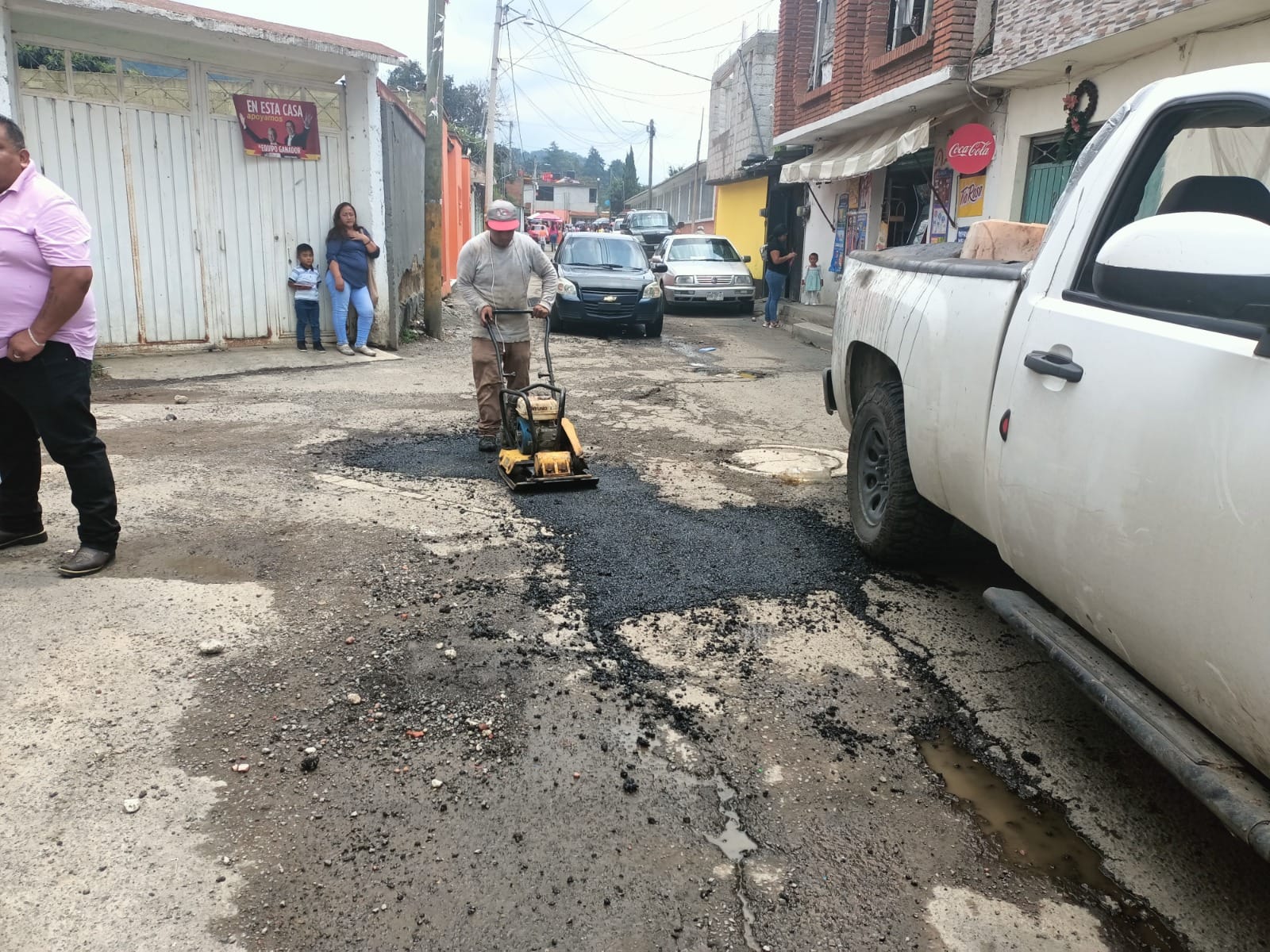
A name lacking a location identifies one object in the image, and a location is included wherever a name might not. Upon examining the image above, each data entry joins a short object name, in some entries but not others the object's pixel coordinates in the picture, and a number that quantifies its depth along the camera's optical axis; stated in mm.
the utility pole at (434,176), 12680
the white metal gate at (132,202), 9359
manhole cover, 6430
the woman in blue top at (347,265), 10836
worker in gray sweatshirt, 6469
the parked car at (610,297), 14500
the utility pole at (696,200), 46338
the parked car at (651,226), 36219
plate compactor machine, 5766
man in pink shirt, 3799
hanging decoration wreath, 10500
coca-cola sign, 11938
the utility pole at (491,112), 28928
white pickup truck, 1999
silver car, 18672
